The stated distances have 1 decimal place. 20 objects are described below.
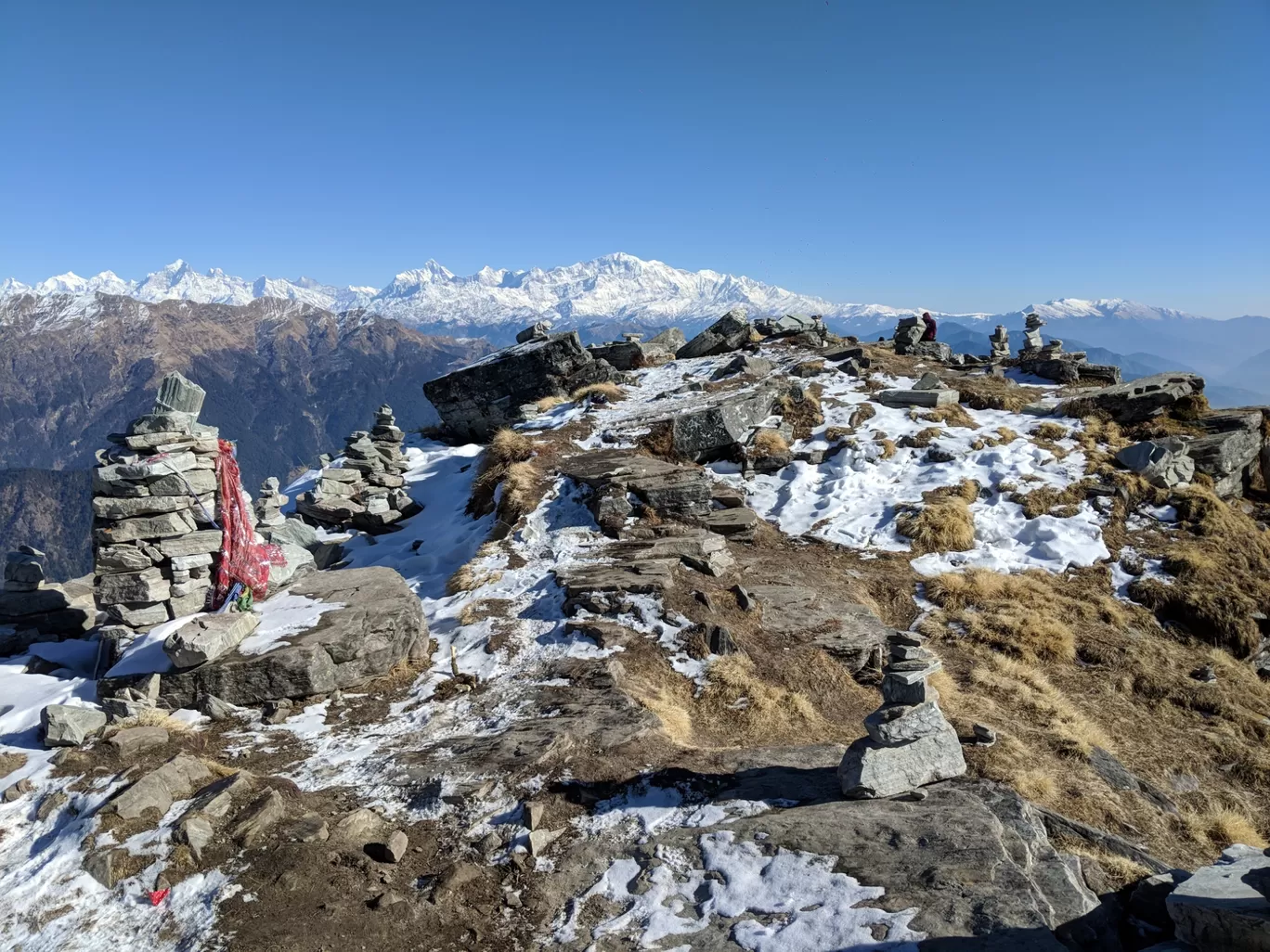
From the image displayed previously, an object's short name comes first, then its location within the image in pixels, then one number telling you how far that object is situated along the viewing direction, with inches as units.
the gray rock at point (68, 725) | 367.9
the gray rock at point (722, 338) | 1309.1
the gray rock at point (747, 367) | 1058.1
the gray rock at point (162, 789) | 294.7
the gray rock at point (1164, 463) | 709.3
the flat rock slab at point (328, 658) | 417.4
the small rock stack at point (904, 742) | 286.4
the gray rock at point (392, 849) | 270.2
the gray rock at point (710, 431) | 816.9
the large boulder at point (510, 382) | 1180.5
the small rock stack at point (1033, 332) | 1333.7
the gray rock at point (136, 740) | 356.8
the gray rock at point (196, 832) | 273.1
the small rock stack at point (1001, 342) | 1341.0
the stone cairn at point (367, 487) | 847.1
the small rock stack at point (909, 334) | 1230.9
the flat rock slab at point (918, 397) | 906.7
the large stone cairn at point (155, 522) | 489.1
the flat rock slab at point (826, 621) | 478.0
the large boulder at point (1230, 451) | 716.0
